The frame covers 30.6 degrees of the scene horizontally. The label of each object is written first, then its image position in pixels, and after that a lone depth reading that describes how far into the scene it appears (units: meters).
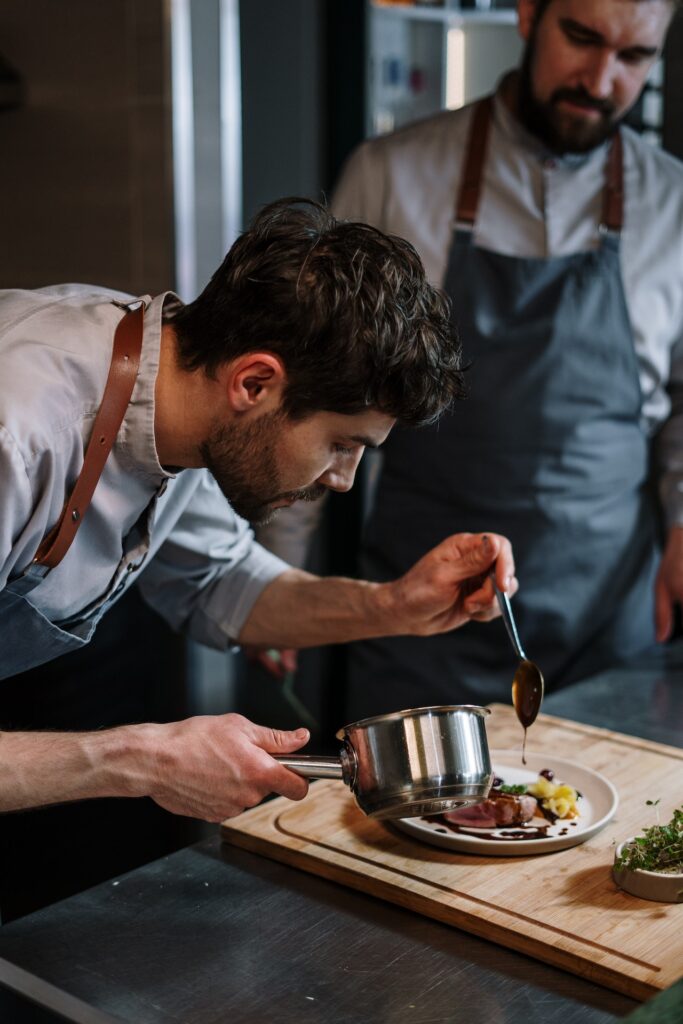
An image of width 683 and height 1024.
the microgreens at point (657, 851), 1.32
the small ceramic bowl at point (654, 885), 1.30
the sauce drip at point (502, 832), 1.44
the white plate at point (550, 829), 1.41
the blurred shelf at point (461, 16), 3.62
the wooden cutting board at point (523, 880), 1.22
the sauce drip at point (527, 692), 1.68
